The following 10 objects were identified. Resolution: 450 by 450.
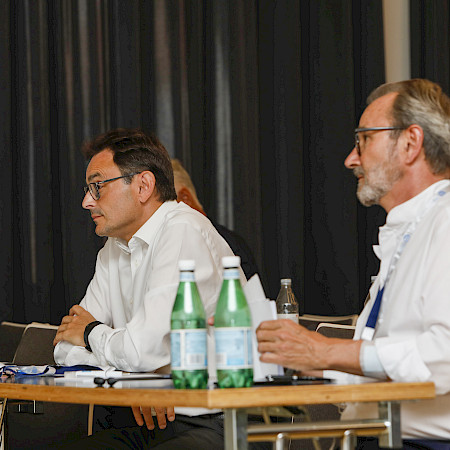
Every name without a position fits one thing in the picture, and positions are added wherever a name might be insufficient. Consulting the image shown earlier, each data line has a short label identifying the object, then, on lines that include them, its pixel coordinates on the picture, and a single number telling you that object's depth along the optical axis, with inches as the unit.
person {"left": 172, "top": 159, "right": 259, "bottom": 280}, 272.1
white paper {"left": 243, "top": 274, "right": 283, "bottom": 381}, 175.3
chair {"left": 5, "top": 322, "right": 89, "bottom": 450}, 246.2
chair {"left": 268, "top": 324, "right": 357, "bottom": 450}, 208.5
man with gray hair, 175.5
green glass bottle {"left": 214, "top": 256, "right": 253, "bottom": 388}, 169.0
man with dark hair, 196.4
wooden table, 167.0
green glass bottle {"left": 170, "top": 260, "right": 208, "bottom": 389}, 170.7
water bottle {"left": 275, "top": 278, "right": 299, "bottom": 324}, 220.6
